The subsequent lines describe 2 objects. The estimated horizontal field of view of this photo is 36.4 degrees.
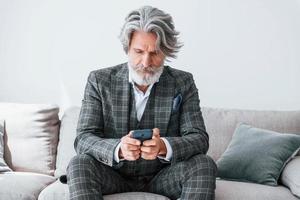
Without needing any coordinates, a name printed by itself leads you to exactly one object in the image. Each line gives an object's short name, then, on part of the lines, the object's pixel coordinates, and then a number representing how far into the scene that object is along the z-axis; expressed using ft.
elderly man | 5.71
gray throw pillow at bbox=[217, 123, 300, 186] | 7.26
